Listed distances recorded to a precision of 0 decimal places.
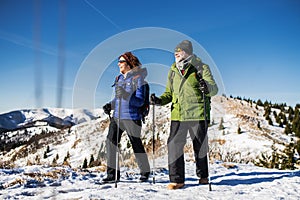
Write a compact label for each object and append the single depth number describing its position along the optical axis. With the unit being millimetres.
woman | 4383
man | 4109
